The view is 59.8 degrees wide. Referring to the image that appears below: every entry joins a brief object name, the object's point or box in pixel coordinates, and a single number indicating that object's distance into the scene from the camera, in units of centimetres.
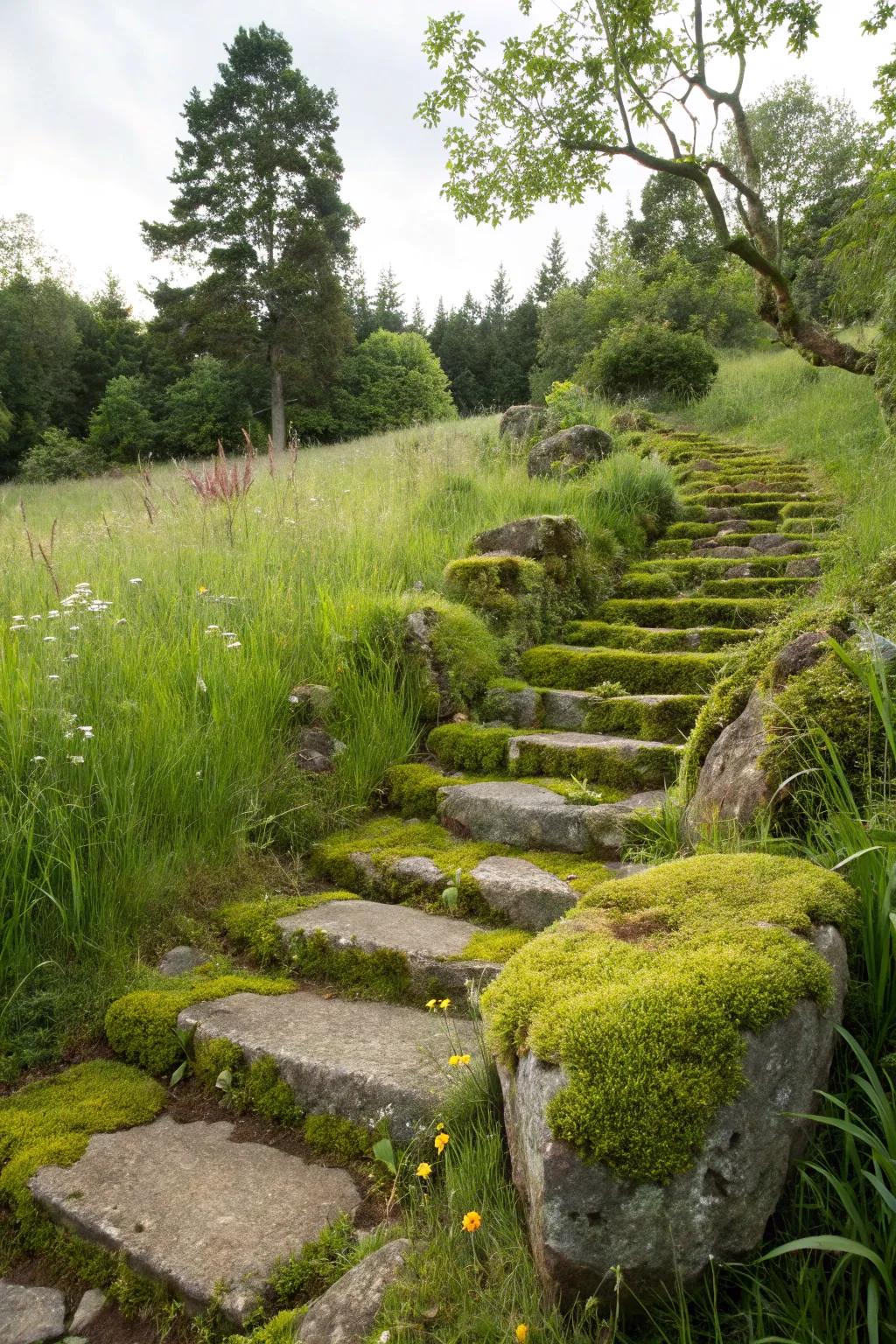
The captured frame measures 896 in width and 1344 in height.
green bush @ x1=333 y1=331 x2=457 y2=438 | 2828
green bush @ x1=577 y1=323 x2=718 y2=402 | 1555
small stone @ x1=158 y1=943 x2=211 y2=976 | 259
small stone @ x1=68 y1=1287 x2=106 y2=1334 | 157
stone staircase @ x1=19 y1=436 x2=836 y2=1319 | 175
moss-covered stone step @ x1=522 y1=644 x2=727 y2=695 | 437
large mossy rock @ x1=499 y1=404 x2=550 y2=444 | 1052
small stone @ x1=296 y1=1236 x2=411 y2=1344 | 136
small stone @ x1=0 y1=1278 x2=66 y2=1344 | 155
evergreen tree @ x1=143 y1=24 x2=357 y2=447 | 2269
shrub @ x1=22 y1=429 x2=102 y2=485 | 2036
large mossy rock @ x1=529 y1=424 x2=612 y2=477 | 833
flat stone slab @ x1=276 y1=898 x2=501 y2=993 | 238
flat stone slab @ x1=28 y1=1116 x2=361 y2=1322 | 157
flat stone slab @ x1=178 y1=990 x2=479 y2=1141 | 191
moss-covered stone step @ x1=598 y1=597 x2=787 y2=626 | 512
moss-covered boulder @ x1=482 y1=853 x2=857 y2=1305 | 127
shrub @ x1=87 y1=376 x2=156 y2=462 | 2417
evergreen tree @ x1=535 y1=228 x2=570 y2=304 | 4650
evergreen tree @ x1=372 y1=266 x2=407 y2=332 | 5306
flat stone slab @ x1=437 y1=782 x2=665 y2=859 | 305
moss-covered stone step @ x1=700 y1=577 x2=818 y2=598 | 545
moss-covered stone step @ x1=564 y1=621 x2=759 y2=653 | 498
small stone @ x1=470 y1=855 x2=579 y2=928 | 265
